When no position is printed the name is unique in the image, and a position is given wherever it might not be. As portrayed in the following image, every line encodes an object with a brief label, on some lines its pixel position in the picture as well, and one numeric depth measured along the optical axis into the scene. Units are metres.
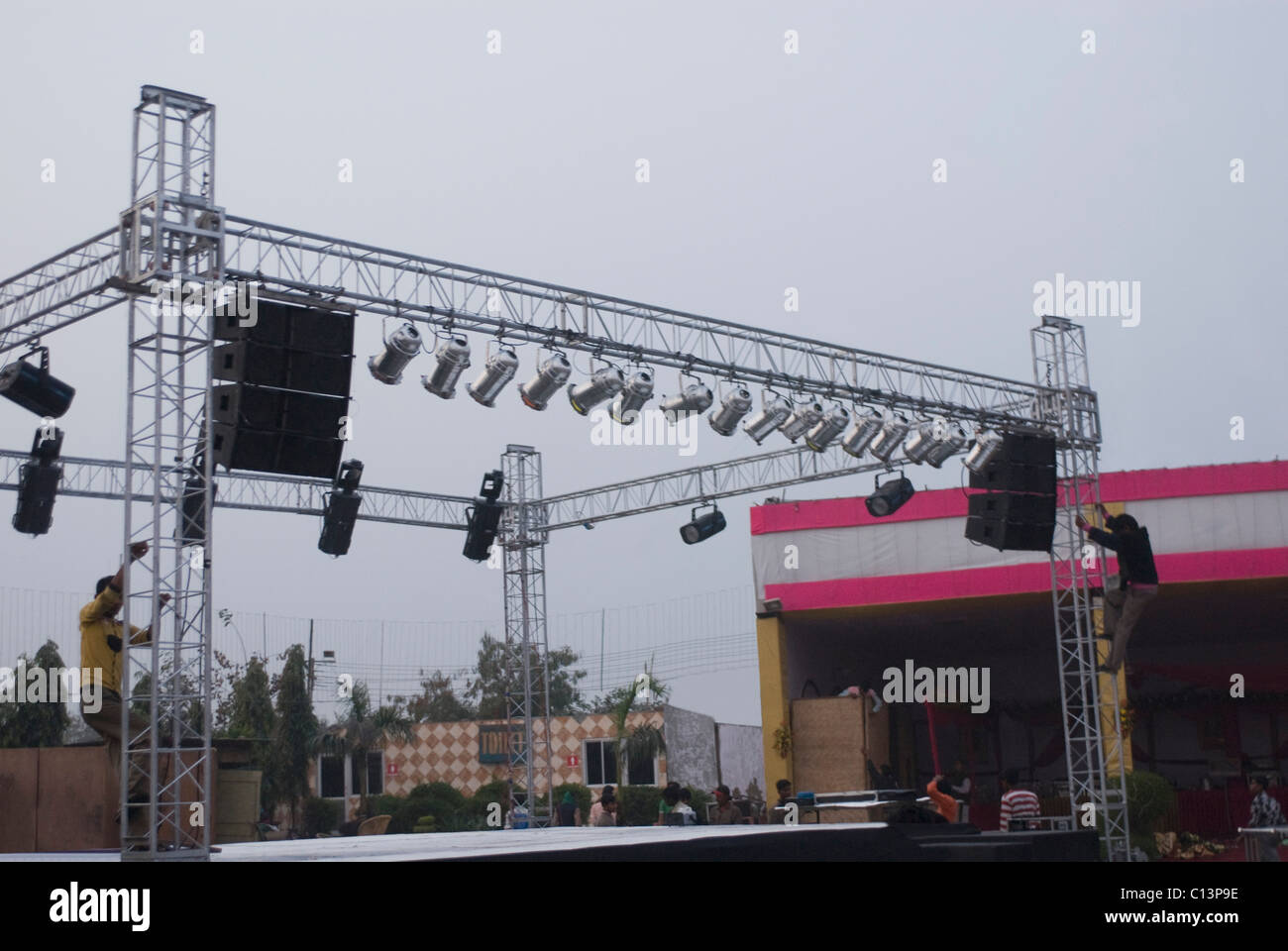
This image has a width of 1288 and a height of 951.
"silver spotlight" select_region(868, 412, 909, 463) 15.00
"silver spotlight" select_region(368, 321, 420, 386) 11.54
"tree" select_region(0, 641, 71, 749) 20.61
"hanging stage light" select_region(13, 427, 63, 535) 14.85
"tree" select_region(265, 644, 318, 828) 25.16
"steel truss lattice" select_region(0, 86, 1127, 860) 9.09
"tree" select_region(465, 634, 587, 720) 41.72
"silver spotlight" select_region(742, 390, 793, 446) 14.04
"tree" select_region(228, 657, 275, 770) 25.08
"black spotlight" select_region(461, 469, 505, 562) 19.09
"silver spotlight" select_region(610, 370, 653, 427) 12.80
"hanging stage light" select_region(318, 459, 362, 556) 17.14
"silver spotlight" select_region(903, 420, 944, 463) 15.48
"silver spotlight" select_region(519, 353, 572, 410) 12.47
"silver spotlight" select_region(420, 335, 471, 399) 11.86
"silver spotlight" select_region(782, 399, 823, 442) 14.33
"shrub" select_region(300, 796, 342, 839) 25.33
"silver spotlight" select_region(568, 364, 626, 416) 12.65
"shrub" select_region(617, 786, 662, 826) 25.78
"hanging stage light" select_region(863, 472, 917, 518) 17.62
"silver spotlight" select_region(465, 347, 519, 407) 12.22
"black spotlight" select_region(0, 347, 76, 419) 11.02
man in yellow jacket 8.84
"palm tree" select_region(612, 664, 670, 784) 27.28
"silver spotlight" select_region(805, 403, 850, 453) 14.44
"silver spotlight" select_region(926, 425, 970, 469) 15.55
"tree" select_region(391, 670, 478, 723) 36.81
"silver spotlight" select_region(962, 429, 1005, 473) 15.01
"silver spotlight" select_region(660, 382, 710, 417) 13.33
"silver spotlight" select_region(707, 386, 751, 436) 13.69
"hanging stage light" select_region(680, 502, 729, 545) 18.62
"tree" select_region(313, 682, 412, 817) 26.92
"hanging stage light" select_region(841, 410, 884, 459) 14.77
